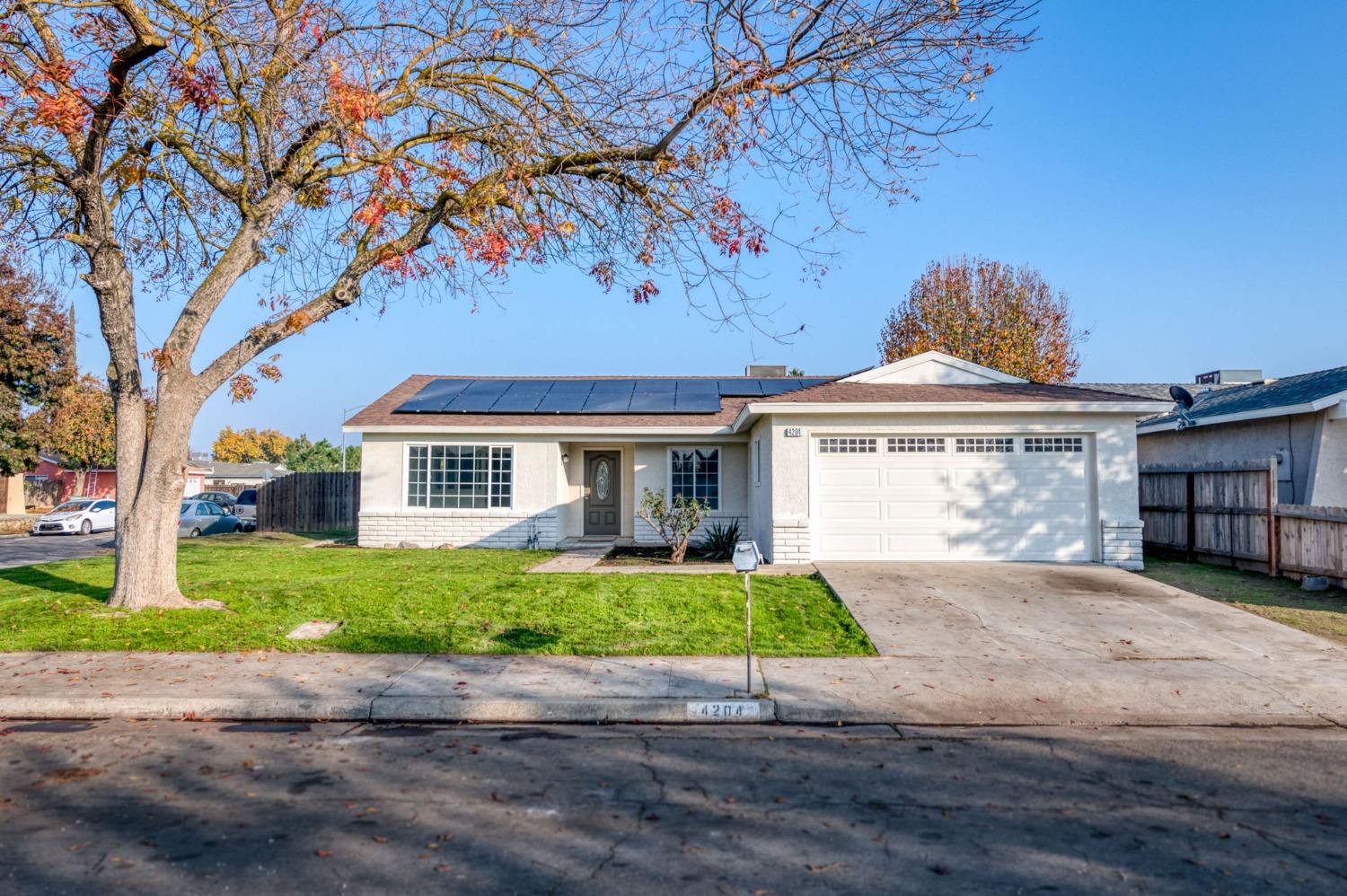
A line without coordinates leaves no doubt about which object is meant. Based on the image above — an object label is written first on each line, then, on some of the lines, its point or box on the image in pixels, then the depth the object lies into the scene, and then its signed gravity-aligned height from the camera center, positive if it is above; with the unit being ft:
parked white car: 88.63 -4.03
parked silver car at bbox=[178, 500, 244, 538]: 80.69 -3.89
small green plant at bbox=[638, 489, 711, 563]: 49.24 -2.27
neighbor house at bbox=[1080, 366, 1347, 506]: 45.24 +3.07
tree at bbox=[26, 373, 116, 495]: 110.22 +7.94
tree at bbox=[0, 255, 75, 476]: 102.73 +16.36
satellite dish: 55.52 +5.51
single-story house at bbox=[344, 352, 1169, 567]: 44.52 +0.68
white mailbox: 21.80 -2.07
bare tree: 28.53 +11.95
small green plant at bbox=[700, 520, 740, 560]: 52.80 -4.10
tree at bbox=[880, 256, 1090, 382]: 106.42 +20.72
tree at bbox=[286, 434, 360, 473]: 271.49 +8.42
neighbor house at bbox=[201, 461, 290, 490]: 214.90 +1.84
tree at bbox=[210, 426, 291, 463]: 295.28 +12.91
